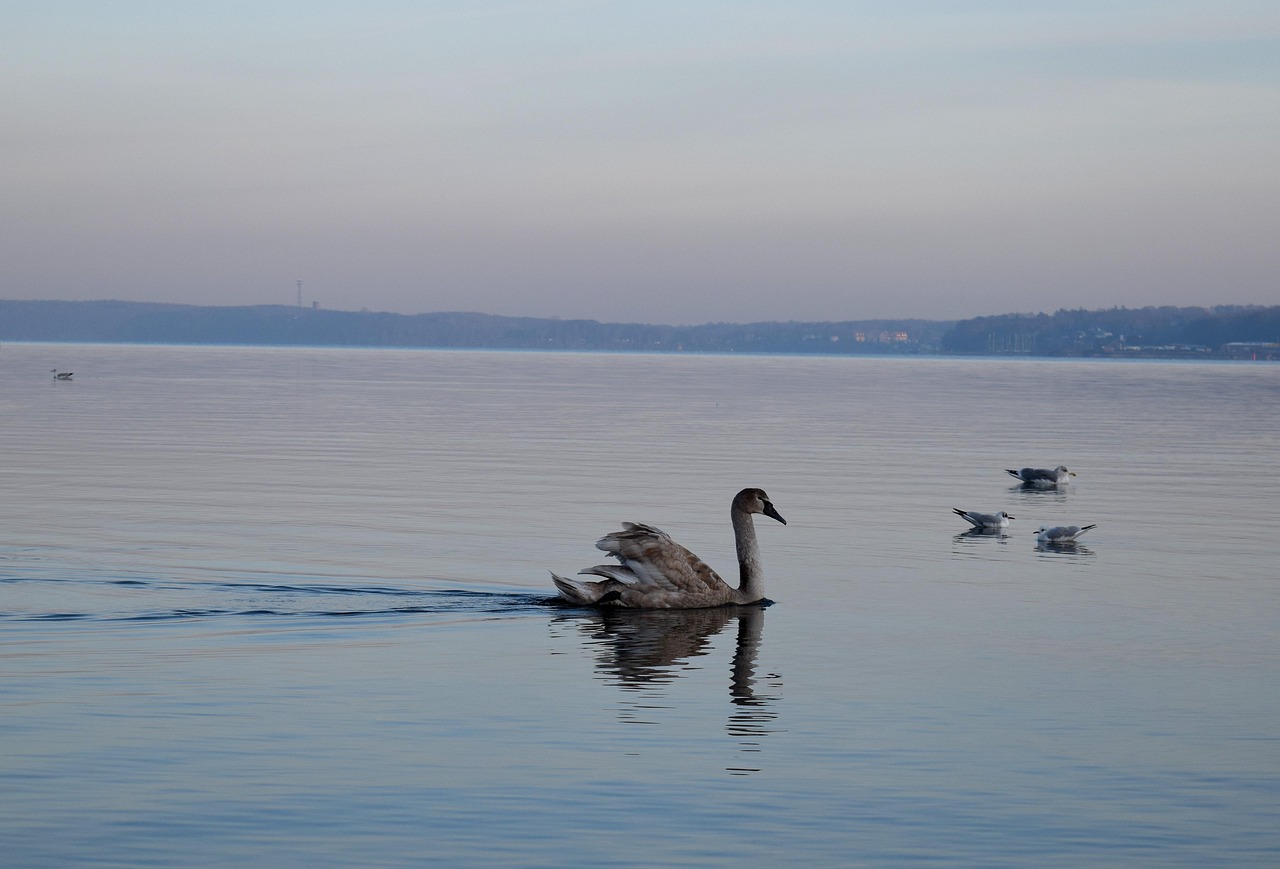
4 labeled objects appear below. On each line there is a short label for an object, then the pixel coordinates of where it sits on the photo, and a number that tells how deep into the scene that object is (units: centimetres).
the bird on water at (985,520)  3117
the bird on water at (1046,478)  4062
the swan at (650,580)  2114
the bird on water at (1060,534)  2914
